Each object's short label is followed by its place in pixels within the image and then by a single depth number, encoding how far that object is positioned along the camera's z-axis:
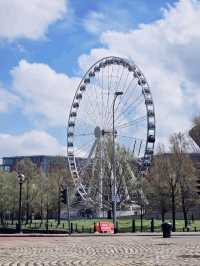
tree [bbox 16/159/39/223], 79.62
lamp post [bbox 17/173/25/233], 51.67
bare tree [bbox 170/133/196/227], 62.09
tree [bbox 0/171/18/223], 80.88
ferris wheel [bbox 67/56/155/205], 72.19
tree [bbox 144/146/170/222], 62.69
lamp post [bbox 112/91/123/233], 51.28
